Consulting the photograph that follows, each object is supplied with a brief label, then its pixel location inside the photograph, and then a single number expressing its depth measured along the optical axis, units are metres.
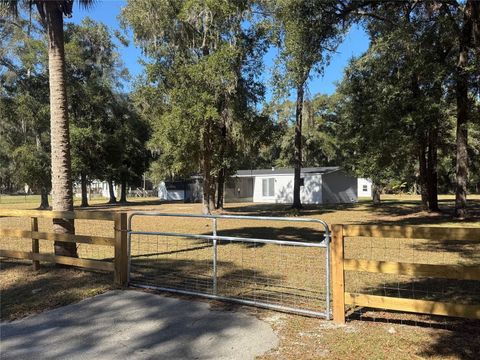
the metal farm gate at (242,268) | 5.61
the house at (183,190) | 41.50
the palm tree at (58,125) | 7.75
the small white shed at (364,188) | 51.89
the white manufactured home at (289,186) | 34.19
